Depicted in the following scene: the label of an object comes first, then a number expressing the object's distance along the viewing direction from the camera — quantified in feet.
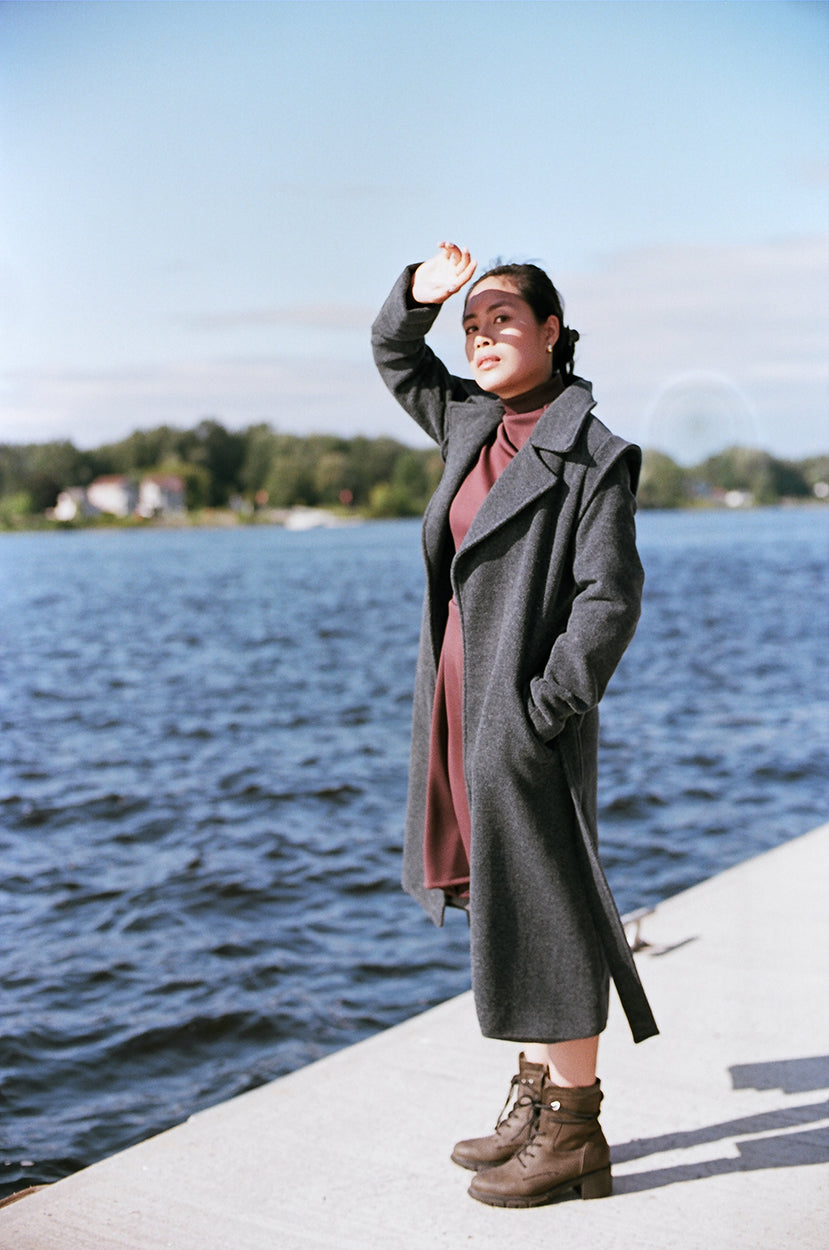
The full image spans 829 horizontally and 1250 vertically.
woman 8.60
